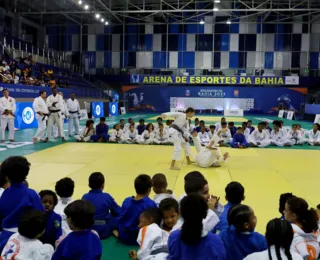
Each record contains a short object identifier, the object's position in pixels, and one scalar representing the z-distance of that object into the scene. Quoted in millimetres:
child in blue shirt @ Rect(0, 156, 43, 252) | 3215
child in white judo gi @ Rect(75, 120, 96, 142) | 12867
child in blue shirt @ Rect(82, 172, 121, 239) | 4133
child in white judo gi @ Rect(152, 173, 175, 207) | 4152
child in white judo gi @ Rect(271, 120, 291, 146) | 12383
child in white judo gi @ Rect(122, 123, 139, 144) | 12719
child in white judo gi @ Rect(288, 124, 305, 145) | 12703
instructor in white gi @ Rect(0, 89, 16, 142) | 11727
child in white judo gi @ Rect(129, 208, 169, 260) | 3156
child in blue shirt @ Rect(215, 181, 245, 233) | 3643
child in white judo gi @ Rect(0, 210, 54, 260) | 2740
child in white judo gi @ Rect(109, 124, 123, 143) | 12839
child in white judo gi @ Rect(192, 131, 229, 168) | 8305
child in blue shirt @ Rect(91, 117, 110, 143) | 12883
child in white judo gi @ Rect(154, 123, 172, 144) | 12586
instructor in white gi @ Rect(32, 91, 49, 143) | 12086
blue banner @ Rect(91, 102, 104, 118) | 25341
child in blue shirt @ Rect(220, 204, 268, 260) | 2749
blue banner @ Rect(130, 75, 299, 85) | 32281
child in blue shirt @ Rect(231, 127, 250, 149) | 11844
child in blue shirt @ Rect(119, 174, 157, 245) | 3852
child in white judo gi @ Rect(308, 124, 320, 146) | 12602
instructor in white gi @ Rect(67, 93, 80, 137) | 14281
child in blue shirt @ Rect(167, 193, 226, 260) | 2297
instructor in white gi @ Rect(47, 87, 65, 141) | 12500
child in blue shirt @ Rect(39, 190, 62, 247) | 3406
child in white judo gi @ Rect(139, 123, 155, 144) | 12604
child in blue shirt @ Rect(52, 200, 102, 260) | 2713
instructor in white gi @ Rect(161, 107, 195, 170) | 8211
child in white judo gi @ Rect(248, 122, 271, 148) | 12195
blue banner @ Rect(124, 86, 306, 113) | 33469
